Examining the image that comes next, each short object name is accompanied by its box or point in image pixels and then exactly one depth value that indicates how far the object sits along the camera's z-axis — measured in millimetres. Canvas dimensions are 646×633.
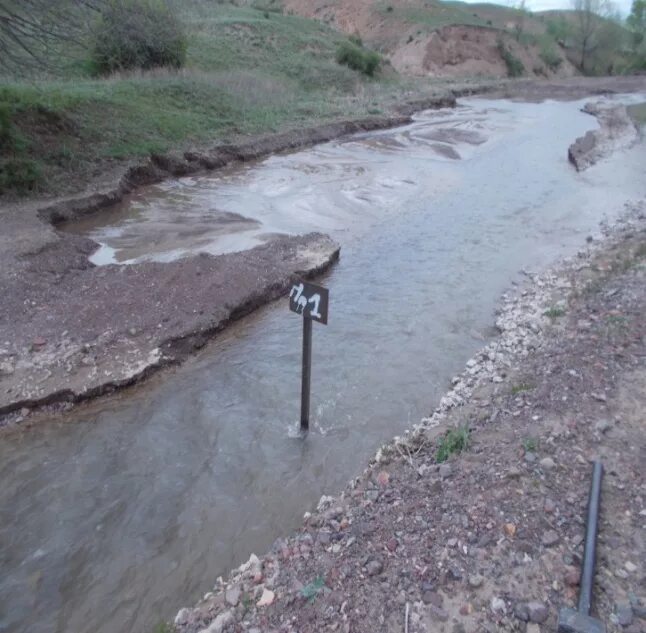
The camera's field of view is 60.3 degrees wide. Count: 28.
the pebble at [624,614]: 3168
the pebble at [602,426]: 4839
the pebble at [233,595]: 3779
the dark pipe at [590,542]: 3271
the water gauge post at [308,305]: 5176
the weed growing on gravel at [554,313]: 8289
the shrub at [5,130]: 12648
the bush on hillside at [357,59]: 37000
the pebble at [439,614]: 3309
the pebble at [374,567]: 3680
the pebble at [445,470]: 4582
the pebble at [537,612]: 3229
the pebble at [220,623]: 3539
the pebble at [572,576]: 3424
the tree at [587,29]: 65750
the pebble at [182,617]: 3843
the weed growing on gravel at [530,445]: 4629
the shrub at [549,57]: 61438
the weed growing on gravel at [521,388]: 5871
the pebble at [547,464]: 4383
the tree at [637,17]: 70688
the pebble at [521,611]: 3246
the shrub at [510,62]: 54625
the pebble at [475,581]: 3467
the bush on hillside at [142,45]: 14984
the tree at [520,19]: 61469
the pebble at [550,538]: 3703
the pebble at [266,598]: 3639
